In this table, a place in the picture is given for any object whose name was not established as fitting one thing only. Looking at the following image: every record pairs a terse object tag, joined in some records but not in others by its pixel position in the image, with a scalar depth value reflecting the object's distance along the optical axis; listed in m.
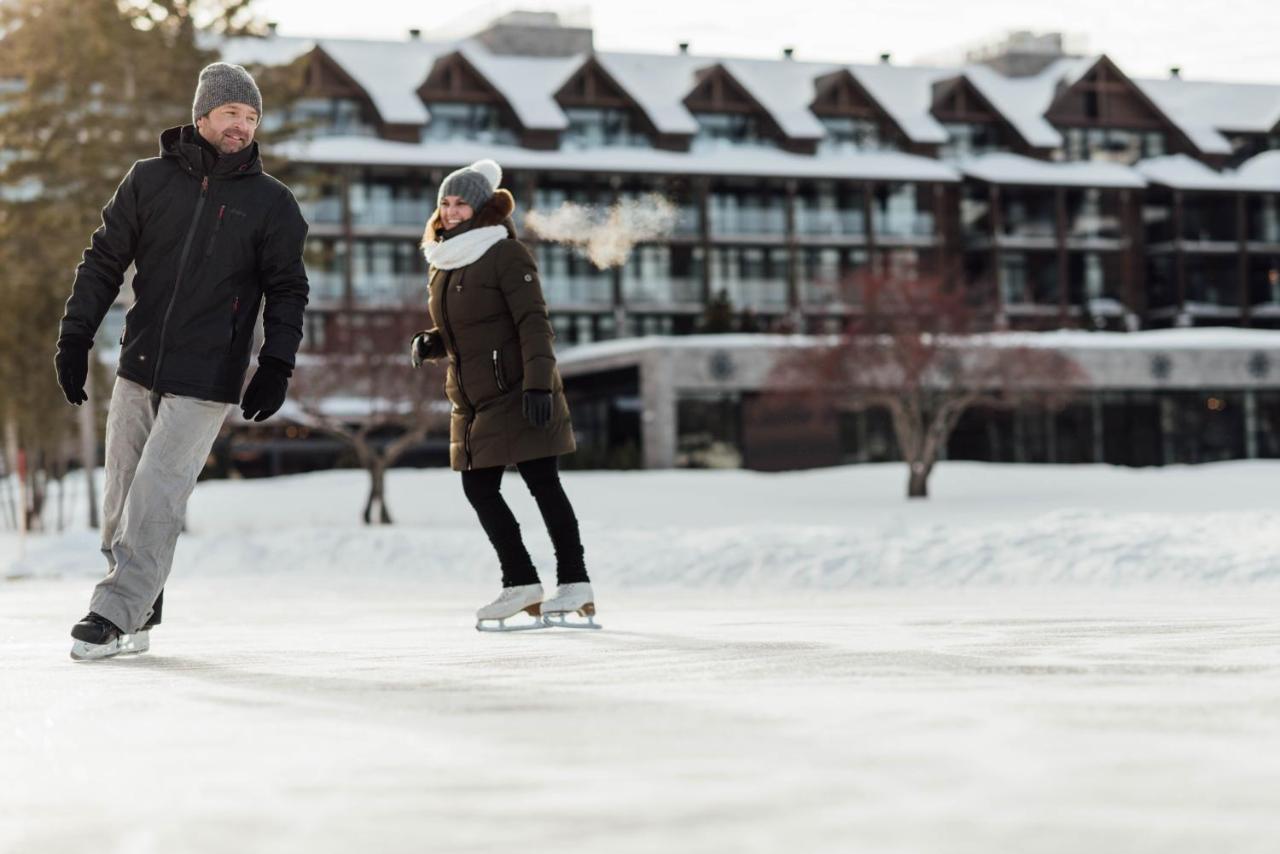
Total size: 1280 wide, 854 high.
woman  14.31
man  11.69
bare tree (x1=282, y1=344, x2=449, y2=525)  59.28
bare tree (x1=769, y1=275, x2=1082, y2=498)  69.00
